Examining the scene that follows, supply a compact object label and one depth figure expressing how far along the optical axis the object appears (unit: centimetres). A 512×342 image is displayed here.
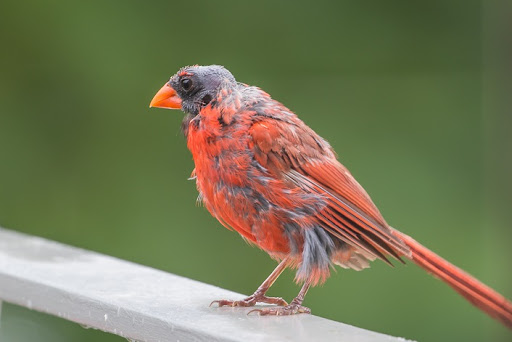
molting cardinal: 485
